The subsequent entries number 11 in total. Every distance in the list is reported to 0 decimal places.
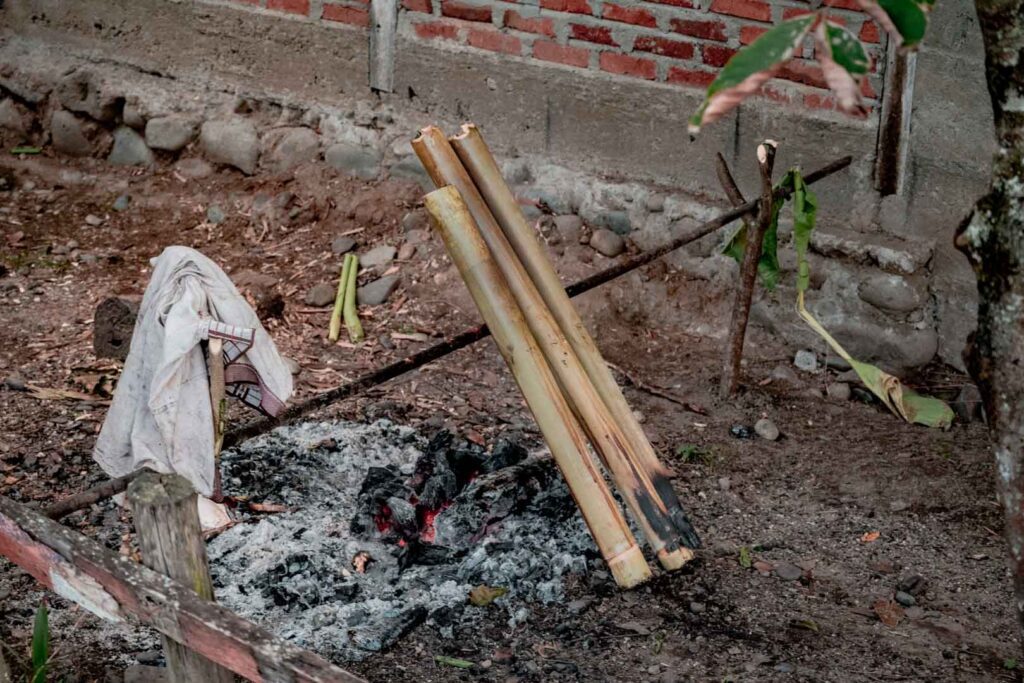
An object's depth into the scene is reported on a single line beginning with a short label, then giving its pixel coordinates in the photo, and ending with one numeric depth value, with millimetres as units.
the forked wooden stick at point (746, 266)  4734
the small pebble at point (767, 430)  5023
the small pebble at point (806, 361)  5453
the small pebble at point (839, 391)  5305
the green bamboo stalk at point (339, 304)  5645
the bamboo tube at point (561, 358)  3971
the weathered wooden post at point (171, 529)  2738
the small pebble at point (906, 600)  3975
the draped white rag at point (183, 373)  3736
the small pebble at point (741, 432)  5039
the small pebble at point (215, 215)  6520
